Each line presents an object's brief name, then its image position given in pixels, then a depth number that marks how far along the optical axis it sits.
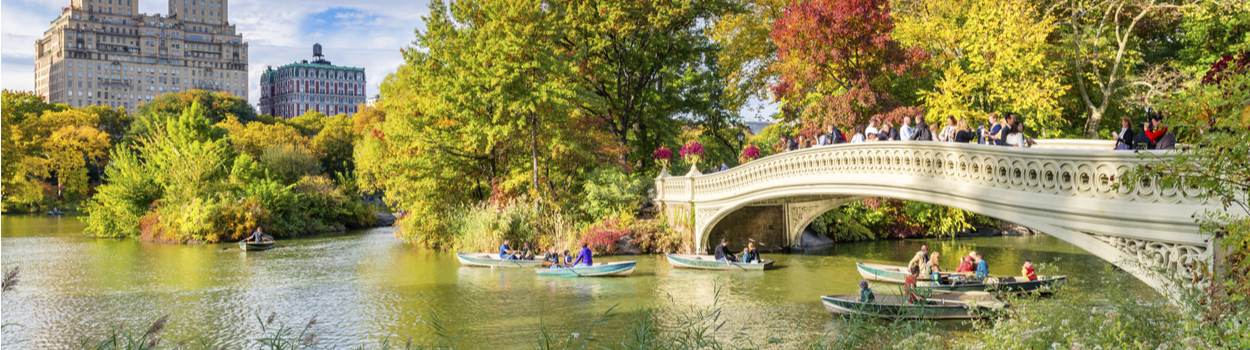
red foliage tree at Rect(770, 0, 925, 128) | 26.27
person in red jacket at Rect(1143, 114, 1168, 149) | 12.98
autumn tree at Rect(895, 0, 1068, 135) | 25.86
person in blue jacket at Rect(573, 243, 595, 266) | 22.75
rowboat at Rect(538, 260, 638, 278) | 22.23
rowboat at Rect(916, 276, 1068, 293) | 16.14
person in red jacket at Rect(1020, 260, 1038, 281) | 16.88
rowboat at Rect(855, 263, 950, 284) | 20.36
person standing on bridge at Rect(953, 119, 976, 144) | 17.33
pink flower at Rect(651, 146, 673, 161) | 30.39
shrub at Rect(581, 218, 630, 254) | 27.92
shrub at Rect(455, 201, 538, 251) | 28.27
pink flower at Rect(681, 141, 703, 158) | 28.48
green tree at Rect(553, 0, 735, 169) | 31.84
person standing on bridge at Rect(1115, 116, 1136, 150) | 13.44
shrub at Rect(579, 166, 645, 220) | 29.69
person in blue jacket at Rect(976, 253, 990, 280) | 18.03
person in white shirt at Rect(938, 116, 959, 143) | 18.92
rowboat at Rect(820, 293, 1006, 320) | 14.56
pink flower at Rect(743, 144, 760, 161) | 28.70
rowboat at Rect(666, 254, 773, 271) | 23.27
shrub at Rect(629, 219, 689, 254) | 28.05
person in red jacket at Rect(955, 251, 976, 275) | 18.92
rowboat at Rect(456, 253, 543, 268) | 24.67
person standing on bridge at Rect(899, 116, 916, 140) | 19.09
